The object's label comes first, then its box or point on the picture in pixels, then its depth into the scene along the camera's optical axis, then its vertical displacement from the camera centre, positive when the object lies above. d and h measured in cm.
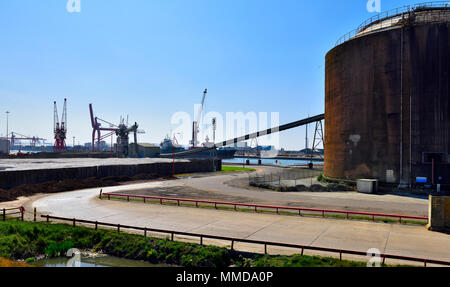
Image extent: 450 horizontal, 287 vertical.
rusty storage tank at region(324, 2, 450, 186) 3581 +538
